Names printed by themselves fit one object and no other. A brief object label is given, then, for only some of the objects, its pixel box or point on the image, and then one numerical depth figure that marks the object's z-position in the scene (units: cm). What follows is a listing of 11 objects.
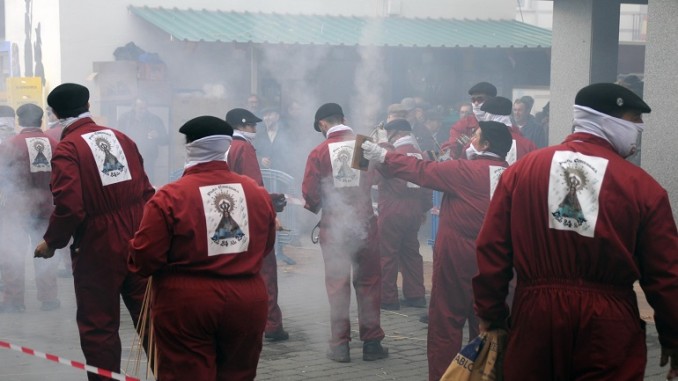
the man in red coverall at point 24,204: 873
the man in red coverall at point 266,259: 774
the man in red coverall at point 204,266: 442
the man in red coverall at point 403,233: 935
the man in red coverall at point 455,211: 609
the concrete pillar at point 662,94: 934
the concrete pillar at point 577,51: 1104
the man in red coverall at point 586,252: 382
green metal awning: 1581
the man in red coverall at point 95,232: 556
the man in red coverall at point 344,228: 730
